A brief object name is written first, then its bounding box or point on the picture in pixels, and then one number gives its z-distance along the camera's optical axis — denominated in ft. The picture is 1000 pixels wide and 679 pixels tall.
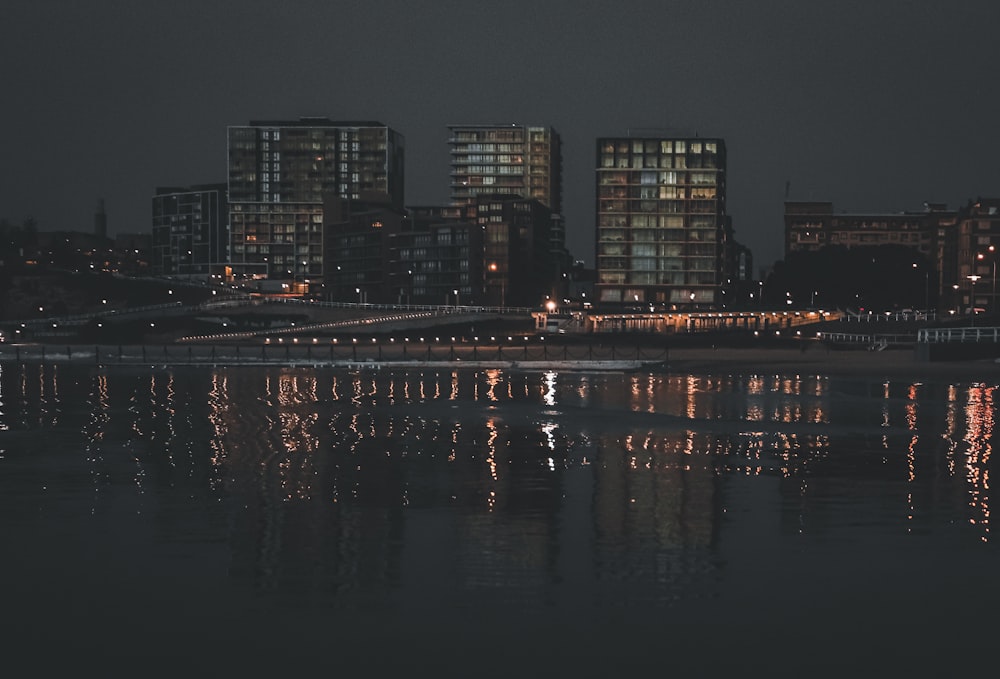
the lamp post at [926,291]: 576.20
